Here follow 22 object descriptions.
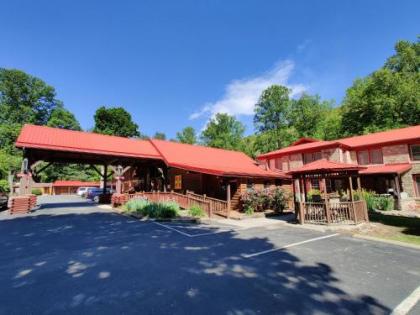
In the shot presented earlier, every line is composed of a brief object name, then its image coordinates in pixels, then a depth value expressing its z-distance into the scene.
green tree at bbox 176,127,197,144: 55.69
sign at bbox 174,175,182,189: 19.89
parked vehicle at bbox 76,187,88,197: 35.43
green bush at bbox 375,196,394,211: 17.48
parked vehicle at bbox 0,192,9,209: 17.03
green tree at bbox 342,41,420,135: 30.16
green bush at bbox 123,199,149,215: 13.84
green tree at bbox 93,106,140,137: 48.38
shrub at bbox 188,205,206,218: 13.70
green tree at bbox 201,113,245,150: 48.12
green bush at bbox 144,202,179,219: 12.69
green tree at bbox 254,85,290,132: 42.12
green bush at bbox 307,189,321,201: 13.65
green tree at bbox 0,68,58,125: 40.72
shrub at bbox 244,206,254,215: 15.27
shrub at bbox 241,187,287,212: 15.93
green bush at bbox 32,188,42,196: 46.93
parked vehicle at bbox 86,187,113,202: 26.41
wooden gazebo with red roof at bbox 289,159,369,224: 11.60
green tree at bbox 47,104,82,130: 45.14
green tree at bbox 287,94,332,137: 42.09
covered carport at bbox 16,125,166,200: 15.00
